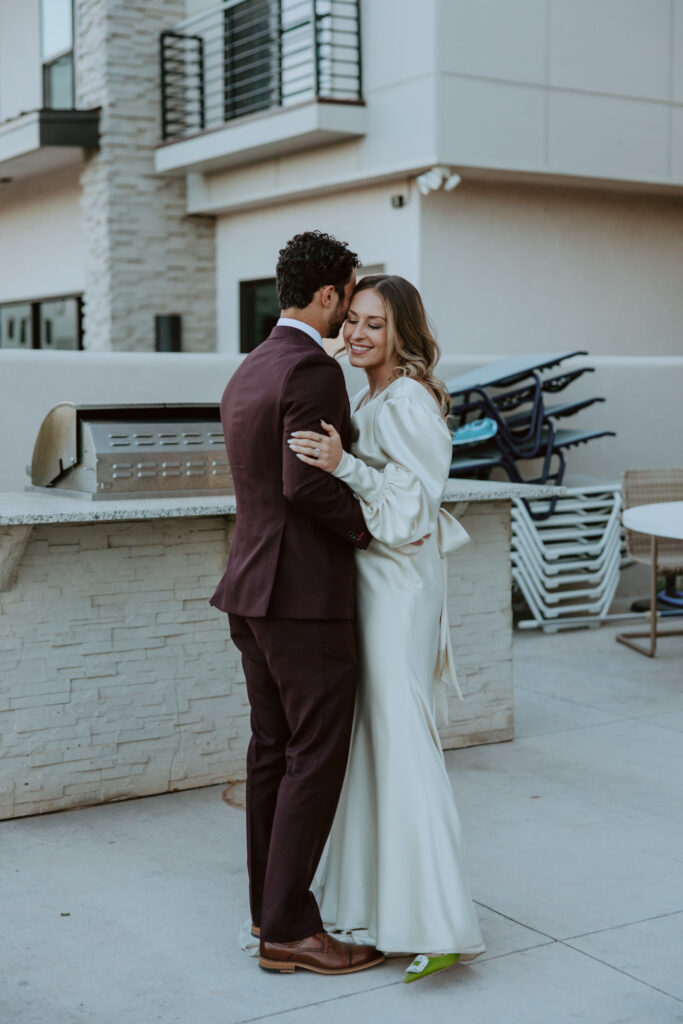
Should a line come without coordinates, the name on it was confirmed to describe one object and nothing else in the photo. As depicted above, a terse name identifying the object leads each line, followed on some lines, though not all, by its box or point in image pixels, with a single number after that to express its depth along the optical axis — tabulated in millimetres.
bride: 3467
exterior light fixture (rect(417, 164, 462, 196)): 11656
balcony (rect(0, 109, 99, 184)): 14141
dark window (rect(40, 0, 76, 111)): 15695
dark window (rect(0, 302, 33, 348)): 17609
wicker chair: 8172
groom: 3340
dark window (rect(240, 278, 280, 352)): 14391
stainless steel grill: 5078
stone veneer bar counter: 4914
